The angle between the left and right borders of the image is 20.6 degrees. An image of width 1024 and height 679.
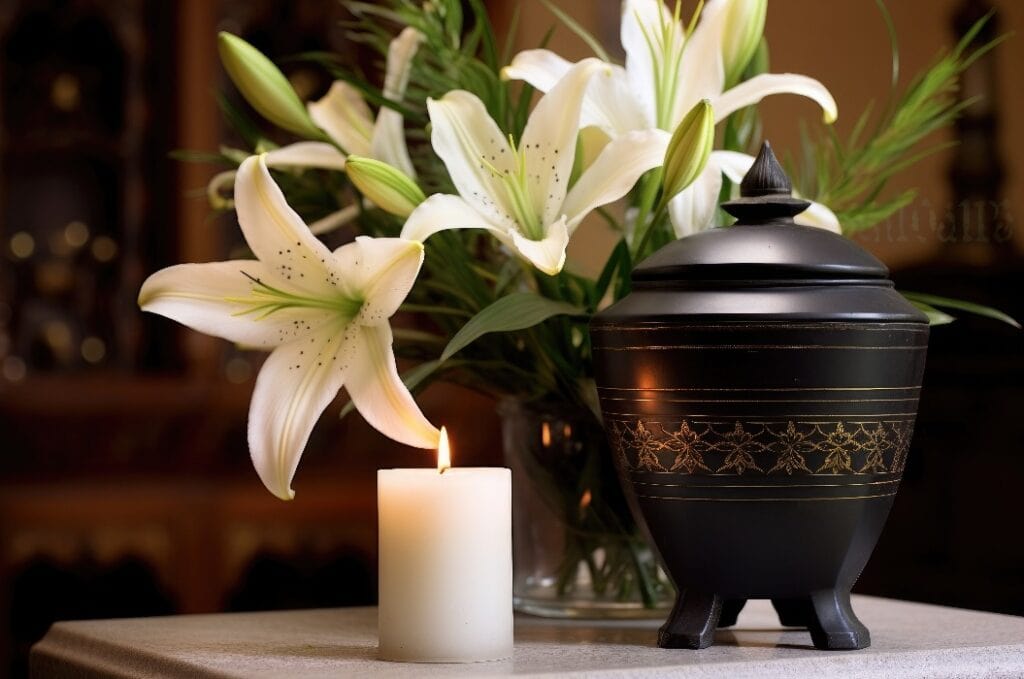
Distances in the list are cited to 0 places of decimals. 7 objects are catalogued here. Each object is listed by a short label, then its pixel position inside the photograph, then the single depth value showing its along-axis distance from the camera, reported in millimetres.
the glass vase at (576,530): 1665
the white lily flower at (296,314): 1512
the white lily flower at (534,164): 1552
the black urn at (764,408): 1457
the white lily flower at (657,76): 1625
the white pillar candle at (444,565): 1471
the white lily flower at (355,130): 1687
